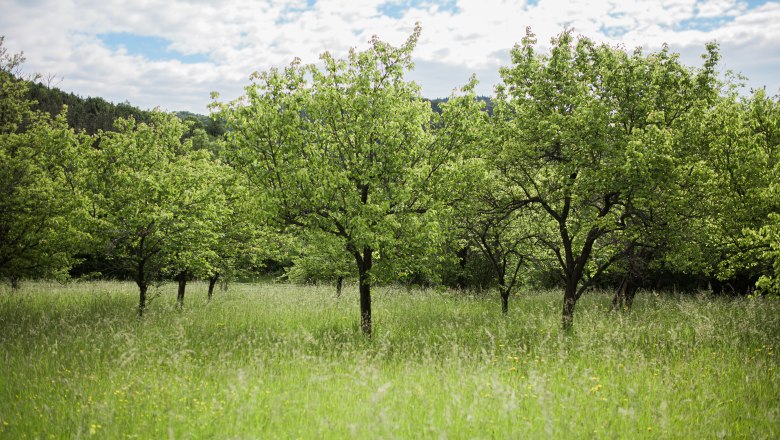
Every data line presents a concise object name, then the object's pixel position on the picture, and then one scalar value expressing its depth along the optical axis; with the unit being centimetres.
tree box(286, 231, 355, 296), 1281
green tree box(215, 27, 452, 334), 1087
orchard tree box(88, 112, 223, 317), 1368
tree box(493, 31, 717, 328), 1165
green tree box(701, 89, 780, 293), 1223
